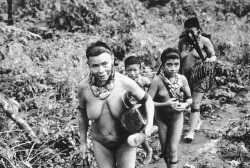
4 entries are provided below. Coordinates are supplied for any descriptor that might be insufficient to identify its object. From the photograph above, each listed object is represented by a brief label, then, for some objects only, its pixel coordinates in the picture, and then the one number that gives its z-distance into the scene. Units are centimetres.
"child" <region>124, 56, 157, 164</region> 420
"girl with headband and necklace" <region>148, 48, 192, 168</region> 344
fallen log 369
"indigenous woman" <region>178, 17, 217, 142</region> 452
